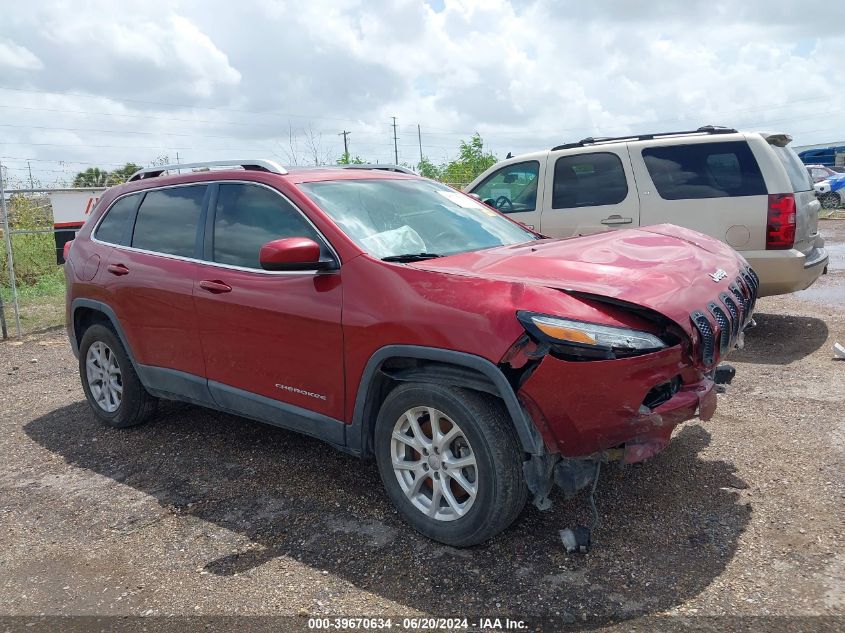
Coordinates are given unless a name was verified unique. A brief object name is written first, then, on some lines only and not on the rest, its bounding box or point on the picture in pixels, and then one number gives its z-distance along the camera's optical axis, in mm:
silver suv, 6516
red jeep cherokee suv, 2980
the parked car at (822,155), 39562
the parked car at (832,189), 23359
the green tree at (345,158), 24109
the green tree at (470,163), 26109
